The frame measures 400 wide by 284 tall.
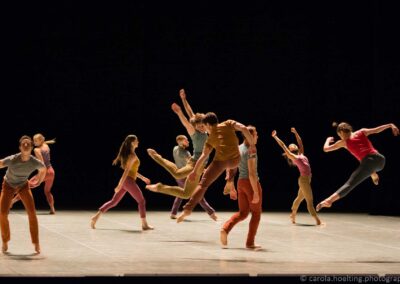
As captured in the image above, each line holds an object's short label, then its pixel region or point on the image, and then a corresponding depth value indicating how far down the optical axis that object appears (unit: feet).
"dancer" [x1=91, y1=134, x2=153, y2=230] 40.42
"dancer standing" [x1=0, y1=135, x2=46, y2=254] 30.58
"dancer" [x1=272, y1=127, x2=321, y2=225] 45.19
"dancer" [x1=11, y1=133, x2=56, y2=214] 48.55
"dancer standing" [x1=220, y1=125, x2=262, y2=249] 32.73
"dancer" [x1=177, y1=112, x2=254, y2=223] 32.48
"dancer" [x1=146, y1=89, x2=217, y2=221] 34.83
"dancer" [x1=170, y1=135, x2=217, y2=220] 46.52
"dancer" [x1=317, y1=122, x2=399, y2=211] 34.09
